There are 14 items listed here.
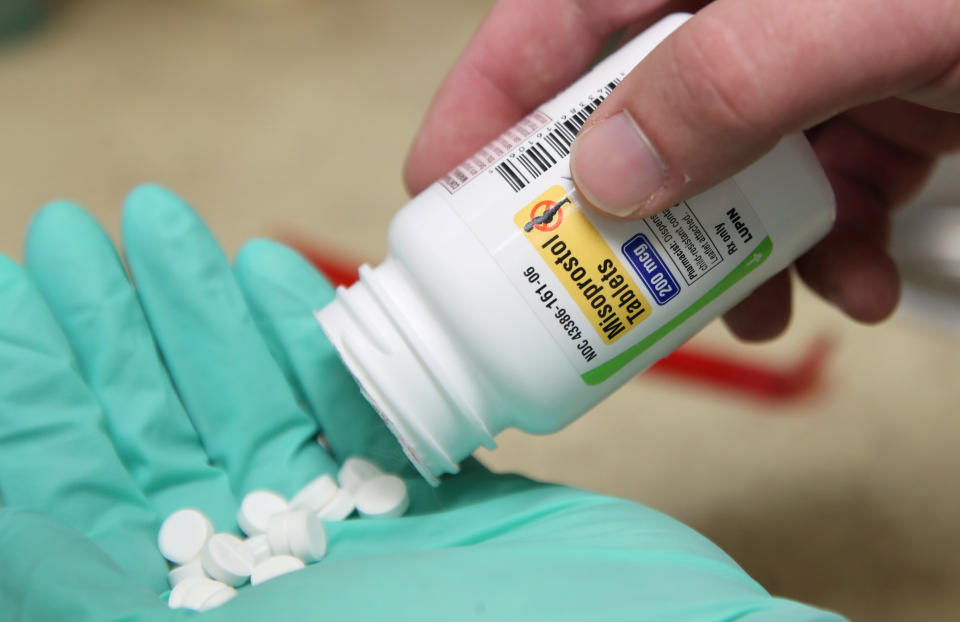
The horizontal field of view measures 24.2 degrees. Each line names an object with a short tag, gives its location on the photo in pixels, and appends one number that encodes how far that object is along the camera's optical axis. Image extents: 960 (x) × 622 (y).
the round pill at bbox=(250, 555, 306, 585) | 0.34
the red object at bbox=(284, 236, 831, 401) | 0.42
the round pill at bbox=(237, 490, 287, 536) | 0.35
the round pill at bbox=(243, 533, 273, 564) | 0.34
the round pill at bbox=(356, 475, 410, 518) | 0.35
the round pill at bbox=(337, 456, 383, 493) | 0.35
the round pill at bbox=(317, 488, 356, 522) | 0.35
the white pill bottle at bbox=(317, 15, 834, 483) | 0.32
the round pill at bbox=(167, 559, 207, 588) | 0.34
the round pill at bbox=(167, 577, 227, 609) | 0.33
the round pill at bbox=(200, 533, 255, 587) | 0.34
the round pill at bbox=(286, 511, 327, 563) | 0.34
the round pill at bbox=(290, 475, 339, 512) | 0.35
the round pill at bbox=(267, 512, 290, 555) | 0.34
